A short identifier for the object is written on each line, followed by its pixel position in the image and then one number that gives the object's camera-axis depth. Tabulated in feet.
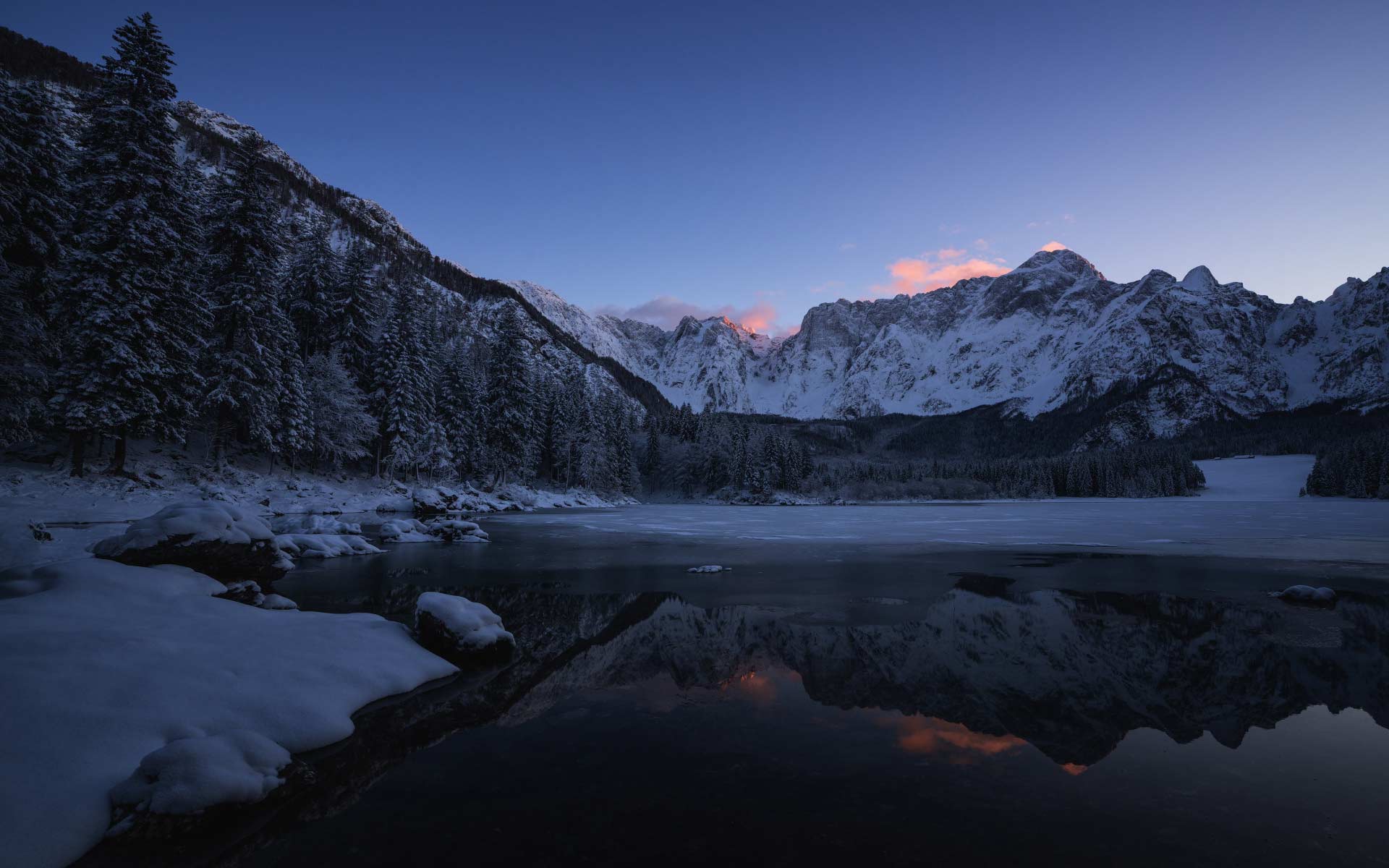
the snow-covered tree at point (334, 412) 142.61
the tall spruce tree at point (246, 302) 113.91
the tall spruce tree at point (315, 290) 158.71
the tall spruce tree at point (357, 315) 167.22
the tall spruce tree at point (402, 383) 165.07
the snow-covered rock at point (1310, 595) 45.68
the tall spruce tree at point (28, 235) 66.39
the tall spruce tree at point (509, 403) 208.54
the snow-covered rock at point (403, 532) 94.84
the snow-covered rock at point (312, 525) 89.81
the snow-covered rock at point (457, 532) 98.43
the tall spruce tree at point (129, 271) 82.99
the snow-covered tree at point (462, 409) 199.62
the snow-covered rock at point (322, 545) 71.61
